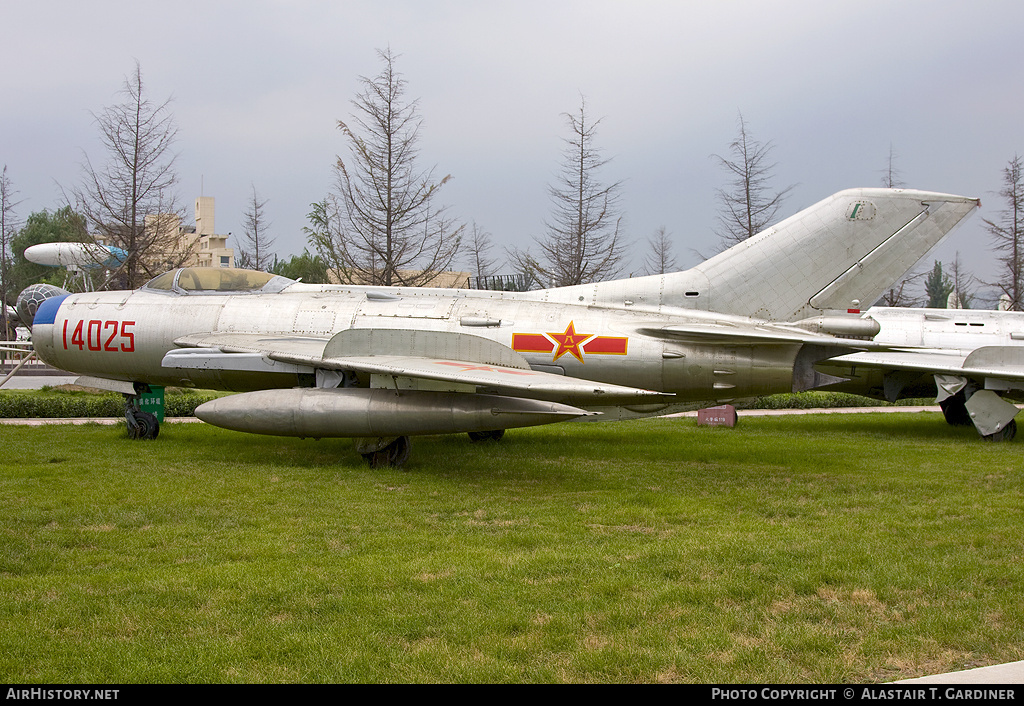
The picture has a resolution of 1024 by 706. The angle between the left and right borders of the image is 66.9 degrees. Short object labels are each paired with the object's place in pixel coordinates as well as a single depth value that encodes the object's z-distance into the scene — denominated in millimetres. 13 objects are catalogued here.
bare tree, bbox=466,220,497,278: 30594
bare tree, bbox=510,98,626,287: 22188
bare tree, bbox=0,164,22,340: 28078
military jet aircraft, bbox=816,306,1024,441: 14484
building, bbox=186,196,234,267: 55906
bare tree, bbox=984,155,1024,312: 23859
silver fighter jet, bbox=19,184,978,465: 9977
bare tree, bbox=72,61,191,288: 18578
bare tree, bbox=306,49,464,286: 19422
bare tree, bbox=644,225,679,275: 31869
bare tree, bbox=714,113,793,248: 23344
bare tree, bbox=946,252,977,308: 31777
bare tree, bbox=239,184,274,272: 29430
